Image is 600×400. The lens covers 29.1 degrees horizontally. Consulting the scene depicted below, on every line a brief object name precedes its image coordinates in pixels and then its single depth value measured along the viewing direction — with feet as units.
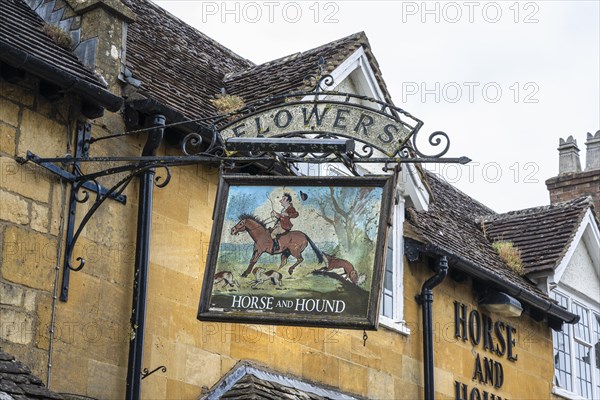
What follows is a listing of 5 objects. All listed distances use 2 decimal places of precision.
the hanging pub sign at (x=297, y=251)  33.06
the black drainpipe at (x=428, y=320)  51.78
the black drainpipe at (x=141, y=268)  36.86
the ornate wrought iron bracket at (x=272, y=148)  33.94
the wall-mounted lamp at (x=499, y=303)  56.65
